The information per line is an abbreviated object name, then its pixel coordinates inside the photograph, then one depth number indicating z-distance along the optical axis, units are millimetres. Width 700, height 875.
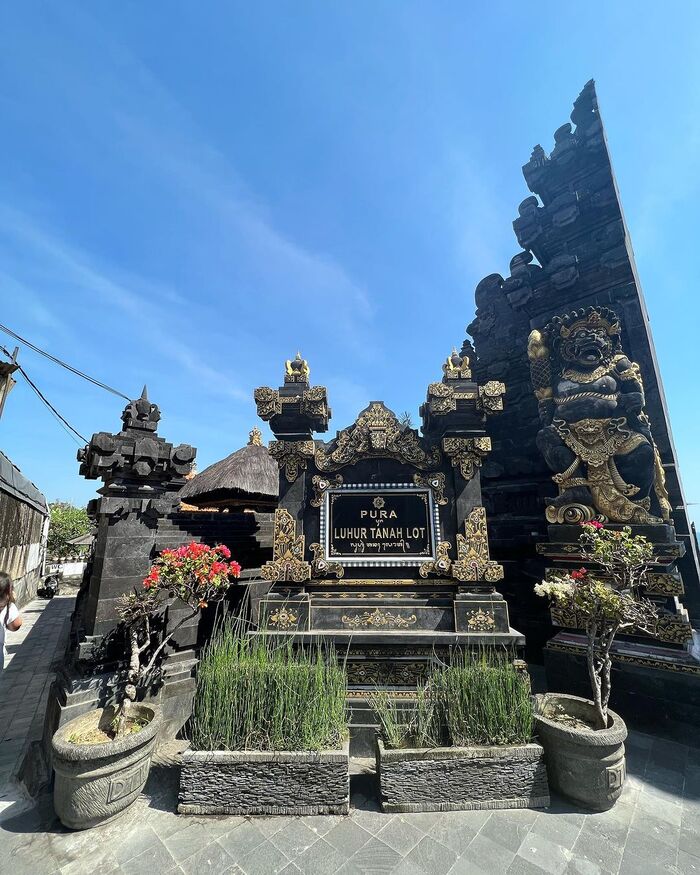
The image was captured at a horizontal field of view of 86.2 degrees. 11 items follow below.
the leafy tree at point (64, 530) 31623
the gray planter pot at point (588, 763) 3789
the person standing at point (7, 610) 4430
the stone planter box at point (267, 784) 3762
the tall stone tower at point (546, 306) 7844
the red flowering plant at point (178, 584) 4707
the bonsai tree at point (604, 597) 4215
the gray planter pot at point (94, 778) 3531
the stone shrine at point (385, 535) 5266
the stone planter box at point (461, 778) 3820
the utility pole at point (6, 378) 6277
